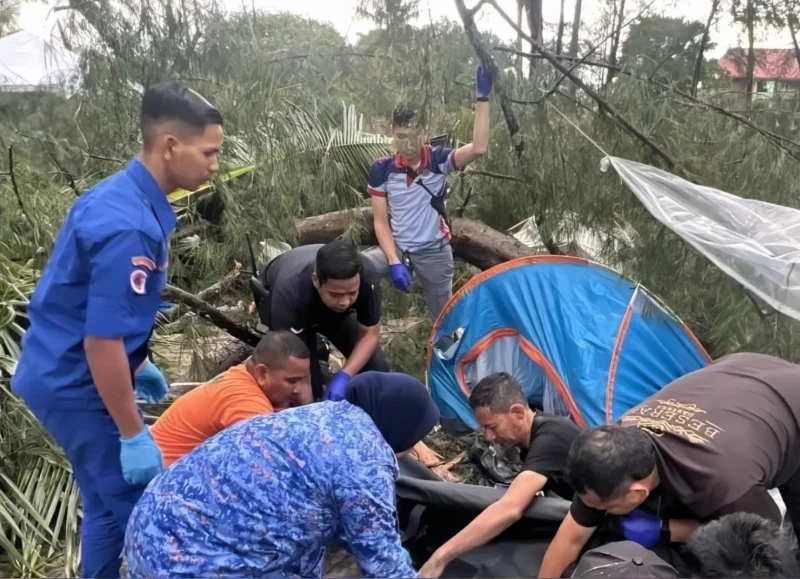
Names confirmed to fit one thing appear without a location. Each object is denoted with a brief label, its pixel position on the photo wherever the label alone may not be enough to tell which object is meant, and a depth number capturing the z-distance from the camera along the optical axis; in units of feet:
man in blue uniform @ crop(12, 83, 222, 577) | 4.34
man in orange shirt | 5.51
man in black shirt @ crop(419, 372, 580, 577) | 5.50
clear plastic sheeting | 6.77
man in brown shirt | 4.78
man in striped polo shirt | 9.68
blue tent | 8.94
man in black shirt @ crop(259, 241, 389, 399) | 7.03
